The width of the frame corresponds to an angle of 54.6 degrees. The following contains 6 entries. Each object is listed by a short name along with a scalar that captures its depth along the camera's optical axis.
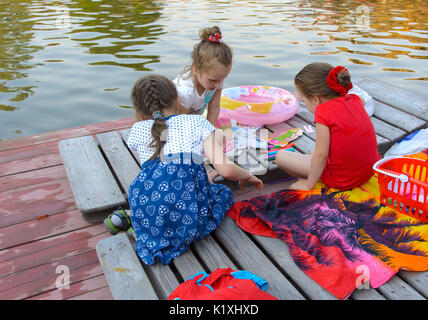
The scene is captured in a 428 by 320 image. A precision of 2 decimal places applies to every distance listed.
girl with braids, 1.97
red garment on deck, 1.59
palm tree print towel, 1.84
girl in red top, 2.29
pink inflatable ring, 3.33
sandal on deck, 2.25
